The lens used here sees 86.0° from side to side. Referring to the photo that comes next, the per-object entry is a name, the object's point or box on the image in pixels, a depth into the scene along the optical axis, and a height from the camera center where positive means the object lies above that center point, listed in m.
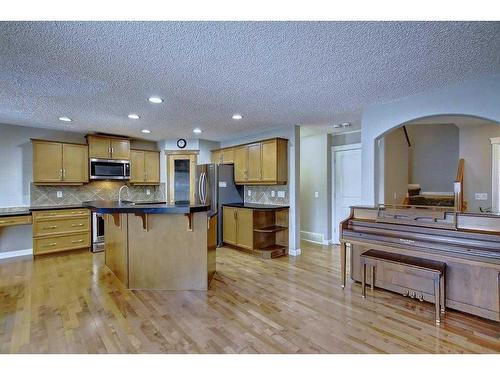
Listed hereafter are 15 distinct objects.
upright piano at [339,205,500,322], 2.36 -0.58
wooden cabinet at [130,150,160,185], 6.04 +0.43
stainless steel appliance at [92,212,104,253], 5.07 -0.91
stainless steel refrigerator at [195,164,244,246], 5.42 -0.01
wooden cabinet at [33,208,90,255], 4.61 -0.78
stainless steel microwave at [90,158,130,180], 5.32 +0.35
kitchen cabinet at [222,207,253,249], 4.81 -0.78
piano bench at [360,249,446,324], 2.51 -0.97
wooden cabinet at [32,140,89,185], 4.79 +0.44
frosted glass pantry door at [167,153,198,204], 6.32 +0.20
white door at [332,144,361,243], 5.34 +0.09
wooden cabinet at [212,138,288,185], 4.79 +0.44
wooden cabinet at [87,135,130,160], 5.31 +0.80
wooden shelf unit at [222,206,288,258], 4.75 -0.83
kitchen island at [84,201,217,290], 3.23 -0.79
